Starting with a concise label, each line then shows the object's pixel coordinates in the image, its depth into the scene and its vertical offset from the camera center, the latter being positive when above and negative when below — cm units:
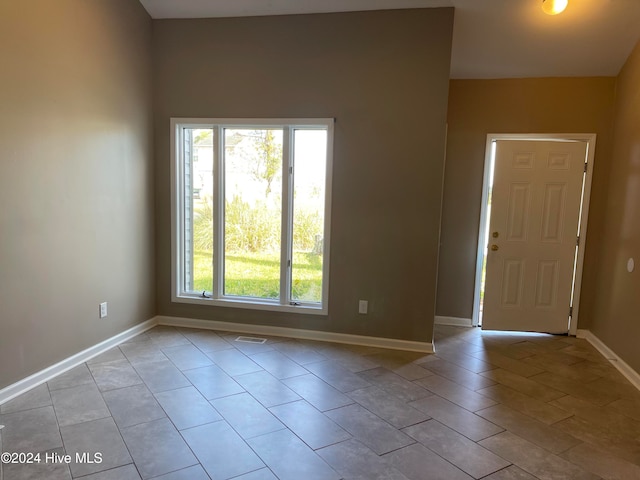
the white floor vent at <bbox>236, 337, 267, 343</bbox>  381 -129
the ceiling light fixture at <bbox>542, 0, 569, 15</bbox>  304 +152
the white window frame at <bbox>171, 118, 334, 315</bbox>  382 -15
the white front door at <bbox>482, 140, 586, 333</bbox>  420 -25
